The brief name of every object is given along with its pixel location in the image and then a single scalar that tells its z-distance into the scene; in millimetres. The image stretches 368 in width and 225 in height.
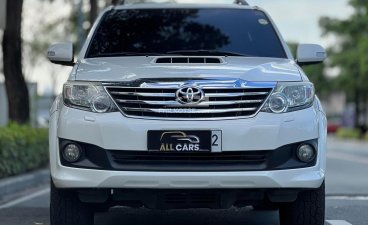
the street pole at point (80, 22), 22188
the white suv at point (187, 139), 5008
